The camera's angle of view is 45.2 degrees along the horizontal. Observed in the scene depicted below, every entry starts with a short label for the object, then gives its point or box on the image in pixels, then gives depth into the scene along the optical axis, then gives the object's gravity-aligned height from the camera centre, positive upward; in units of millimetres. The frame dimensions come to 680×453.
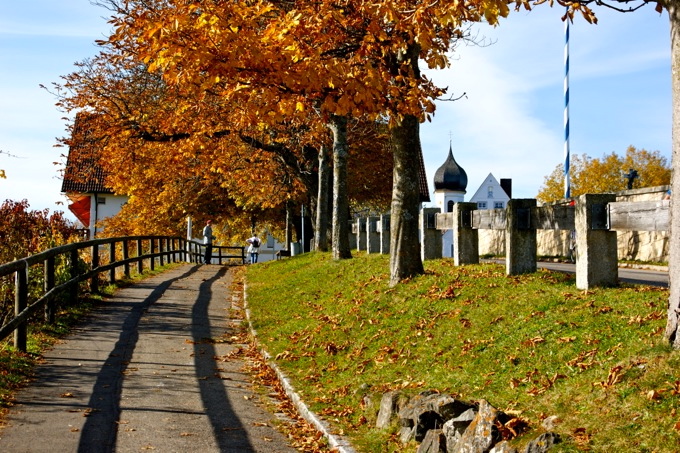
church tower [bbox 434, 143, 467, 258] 97000 +7051
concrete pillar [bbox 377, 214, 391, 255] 18406 +203
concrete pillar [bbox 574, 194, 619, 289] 8805 -60
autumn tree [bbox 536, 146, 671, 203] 63312 +5190
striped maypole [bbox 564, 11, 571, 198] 22641 +4180
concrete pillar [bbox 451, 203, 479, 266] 12922 +31
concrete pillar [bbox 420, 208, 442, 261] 15367 -32
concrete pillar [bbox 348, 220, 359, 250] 26428 +146
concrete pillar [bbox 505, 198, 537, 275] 10805 -3
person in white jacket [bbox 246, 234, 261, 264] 40188 -270
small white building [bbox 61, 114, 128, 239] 22078 +2766
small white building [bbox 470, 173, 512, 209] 103562 +5954
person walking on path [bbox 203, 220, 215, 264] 35844 +51
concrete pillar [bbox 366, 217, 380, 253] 20359 +155
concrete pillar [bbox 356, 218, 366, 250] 23125 +239
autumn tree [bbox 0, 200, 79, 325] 12609 +250
